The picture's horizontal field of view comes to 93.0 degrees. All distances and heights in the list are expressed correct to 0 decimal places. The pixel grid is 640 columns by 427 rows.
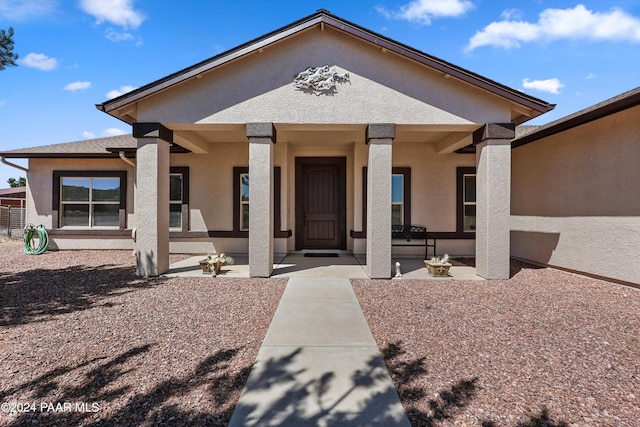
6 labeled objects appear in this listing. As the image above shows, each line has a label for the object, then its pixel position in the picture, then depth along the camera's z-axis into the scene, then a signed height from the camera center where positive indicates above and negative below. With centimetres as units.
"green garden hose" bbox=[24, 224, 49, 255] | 1022 -98
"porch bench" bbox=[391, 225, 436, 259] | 941 -83
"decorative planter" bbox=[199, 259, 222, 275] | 706 -133
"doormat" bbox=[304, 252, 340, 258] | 932 -140
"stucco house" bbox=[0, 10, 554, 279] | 658 +220
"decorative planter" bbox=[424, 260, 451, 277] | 696 -135
